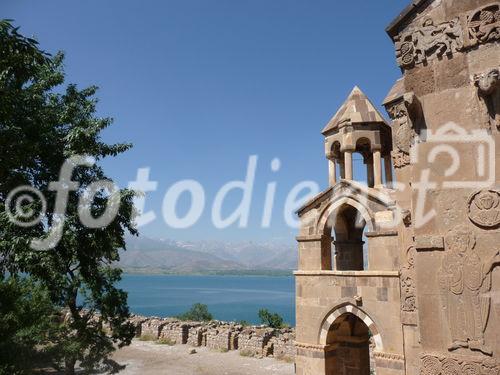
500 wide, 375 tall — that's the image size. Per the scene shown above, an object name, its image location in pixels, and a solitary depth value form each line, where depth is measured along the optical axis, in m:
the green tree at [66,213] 5.96
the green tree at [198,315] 30.78
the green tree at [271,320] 25.69
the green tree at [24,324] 7.79
